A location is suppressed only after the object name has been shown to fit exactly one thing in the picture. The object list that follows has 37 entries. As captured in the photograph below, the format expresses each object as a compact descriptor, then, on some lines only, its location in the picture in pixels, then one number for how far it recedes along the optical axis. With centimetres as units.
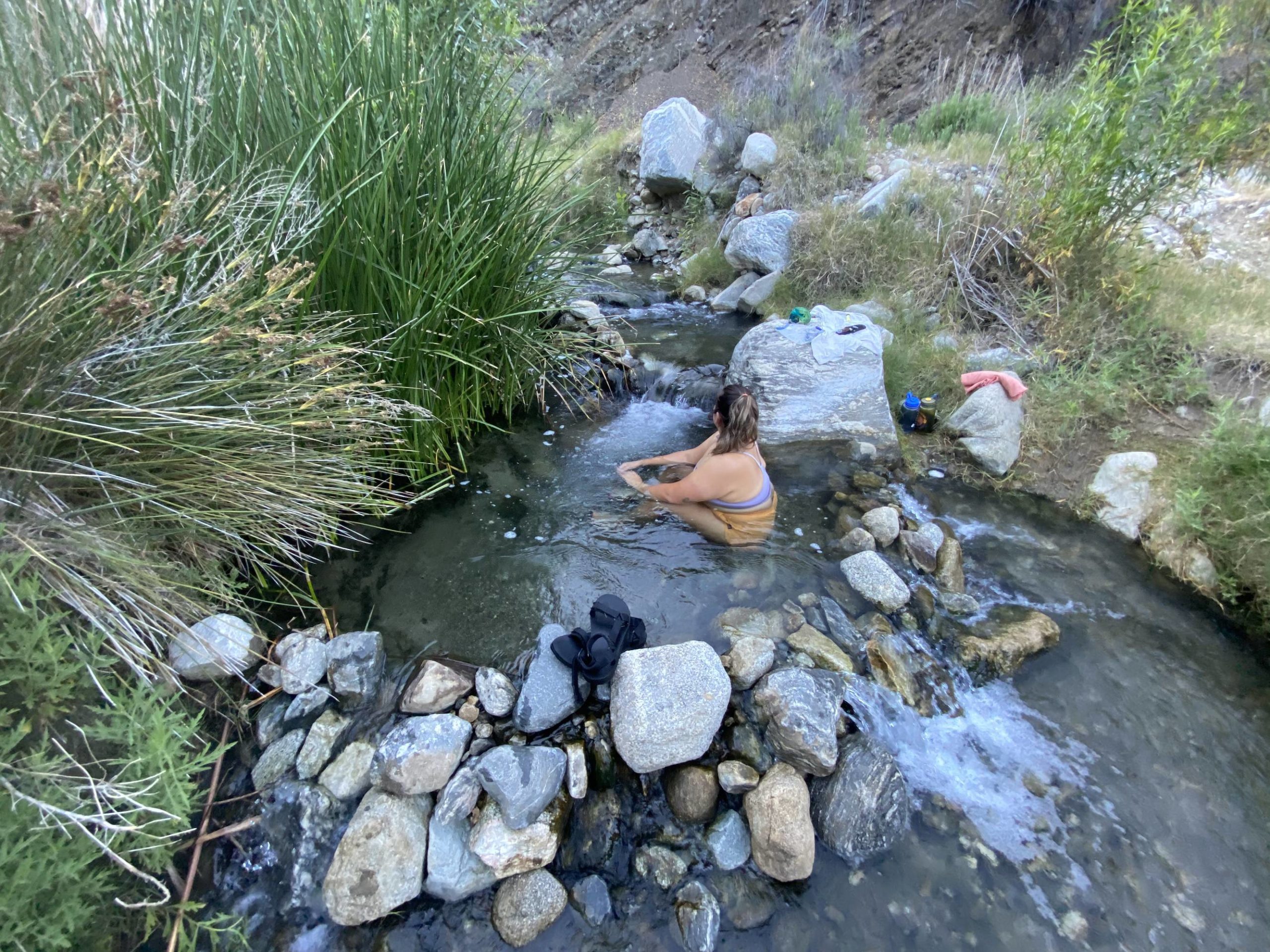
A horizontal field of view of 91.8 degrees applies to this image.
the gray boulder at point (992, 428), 436
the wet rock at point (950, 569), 342
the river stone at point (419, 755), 219
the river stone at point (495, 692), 246
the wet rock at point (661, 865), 218
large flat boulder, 472
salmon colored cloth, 446
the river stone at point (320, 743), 225
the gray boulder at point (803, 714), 239
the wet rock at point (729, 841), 222
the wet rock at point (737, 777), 236
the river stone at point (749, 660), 265
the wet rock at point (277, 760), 220
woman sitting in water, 368
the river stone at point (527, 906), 203
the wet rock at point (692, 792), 232
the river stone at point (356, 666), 246
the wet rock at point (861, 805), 229
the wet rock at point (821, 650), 281
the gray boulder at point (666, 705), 235
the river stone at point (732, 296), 752
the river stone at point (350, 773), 221
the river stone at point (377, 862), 199
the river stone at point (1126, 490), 384
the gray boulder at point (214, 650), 215
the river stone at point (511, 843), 211
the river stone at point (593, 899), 209
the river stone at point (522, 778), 217
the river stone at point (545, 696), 244
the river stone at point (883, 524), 367
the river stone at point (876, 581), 320
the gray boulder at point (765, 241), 726
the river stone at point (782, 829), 217
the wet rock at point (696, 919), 204
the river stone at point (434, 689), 244
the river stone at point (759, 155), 877
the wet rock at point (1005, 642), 298
